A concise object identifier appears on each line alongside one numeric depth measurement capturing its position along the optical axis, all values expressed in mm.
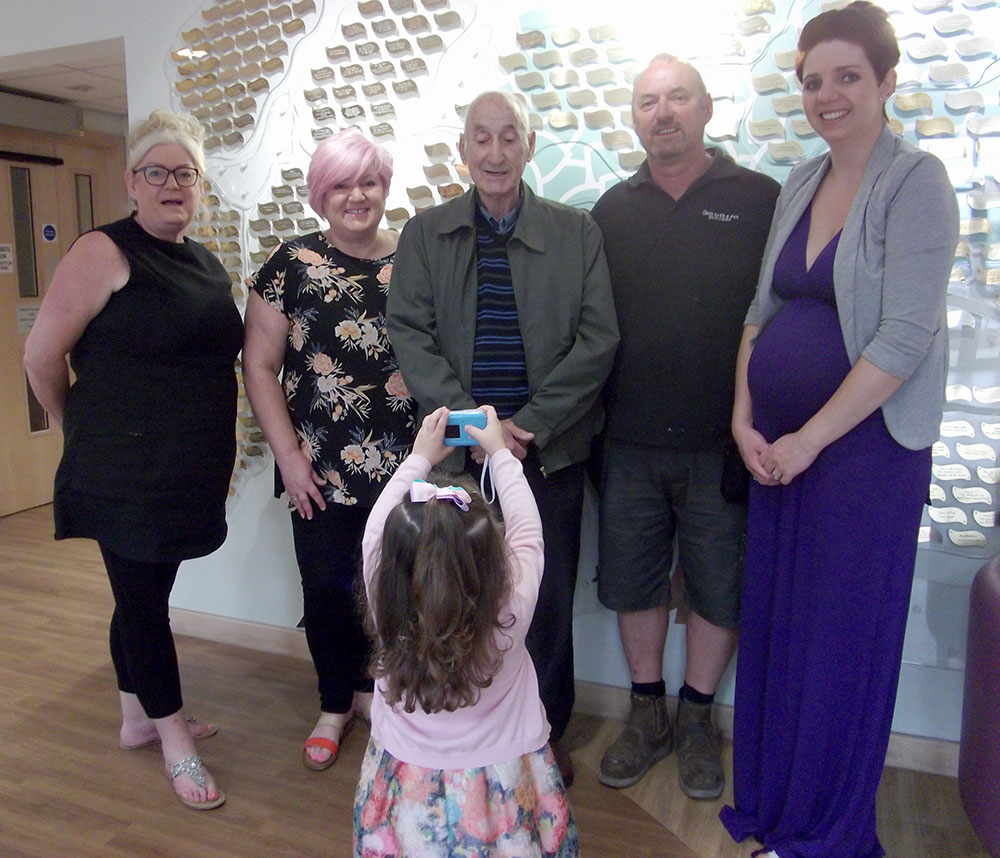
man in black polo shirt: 1943
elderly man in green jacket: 1907
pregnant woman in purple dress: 1569
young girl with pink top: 1273
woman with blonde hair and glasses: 1928
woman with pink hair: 2105
